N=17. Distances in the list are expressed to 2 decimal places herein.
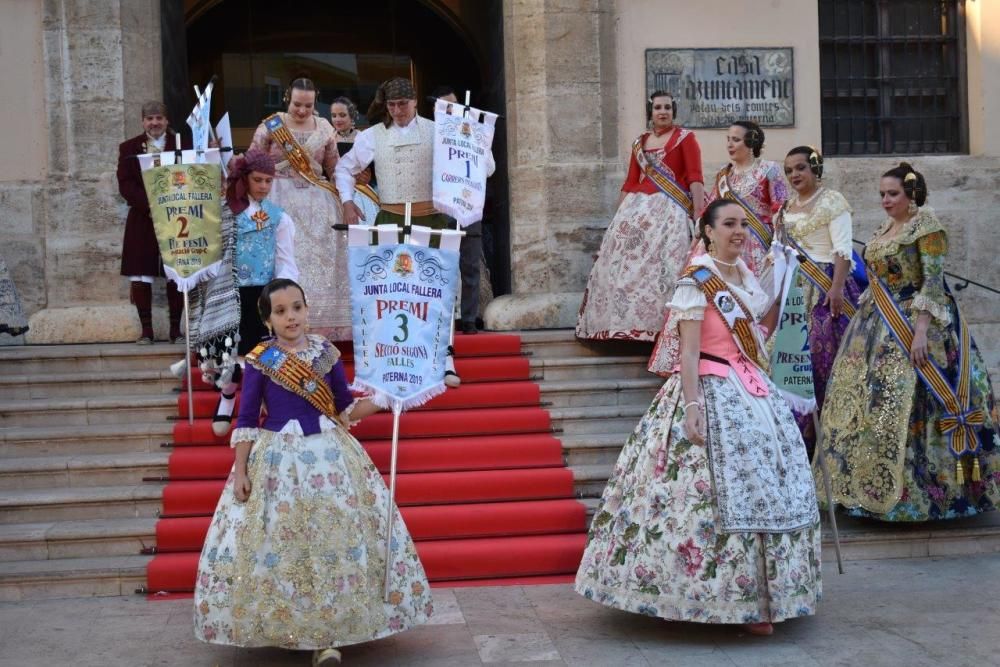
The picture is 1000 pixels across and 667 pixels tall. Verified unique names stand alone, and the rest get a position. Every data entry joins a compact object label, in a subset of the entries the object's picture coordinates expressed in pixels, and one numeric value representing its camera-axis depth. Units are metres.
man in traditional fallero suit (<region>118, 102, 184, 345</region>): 9.27
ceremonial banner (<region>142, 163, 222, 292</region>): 7.88
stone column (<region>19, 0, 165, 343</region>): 10.16
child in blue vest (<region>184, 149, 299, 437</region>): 7.92
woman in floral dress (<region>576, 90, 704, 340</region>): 9.09
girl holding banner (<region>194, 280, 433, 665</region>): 5.46
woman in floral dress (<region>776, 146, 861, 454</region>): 8.40
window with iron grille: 11.27
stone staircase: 7.19
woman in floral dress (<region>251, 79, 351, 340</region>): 8.91
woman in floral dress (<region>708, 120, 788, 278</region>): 8.72
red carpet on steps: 7.15
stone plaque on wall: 10.72
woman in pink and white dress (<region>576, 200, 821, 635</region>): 5.86
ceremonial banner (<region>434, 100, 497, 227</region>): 8.68
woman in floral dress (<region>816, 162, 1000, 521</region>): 7.68
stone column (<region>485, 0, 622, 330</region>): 10.53
